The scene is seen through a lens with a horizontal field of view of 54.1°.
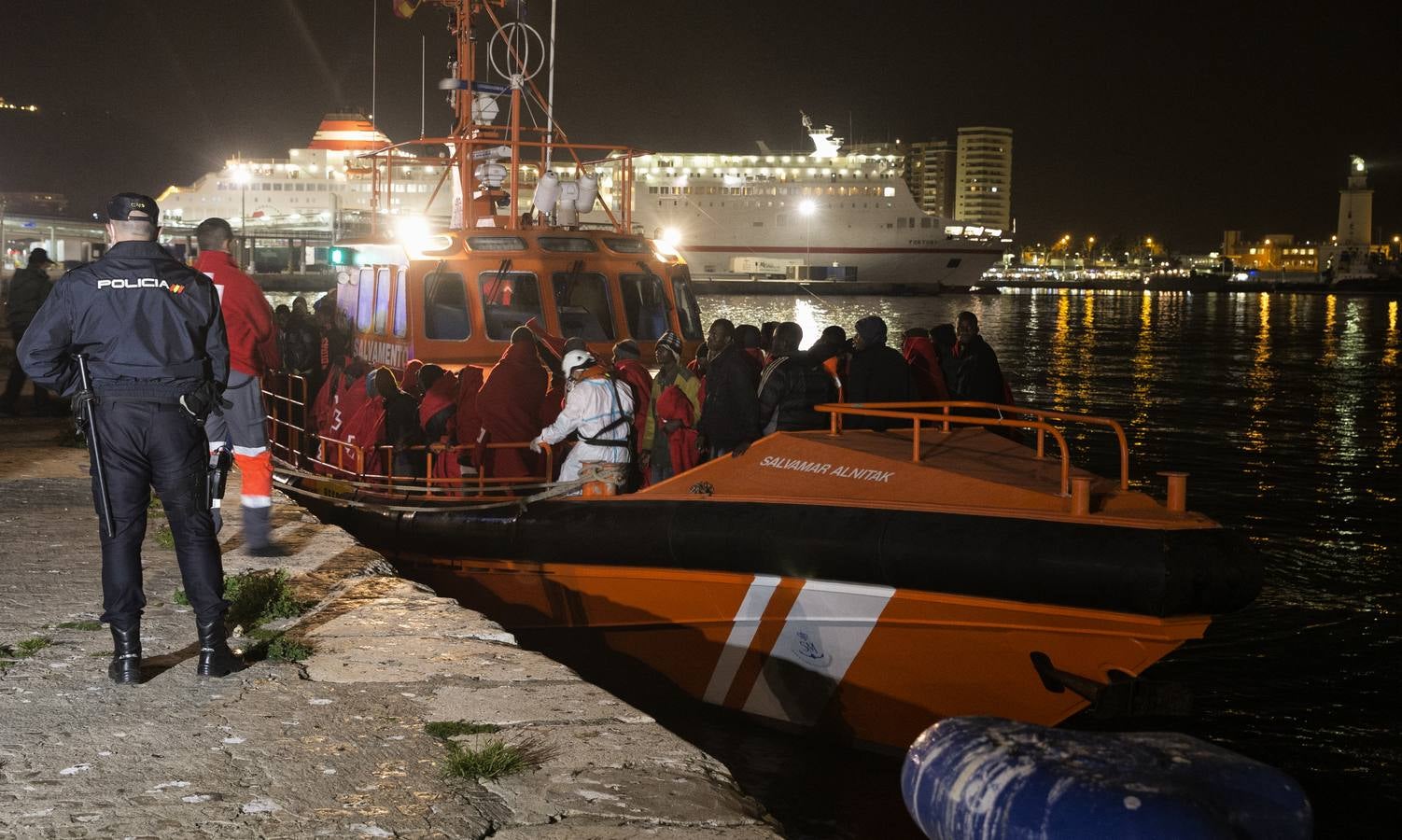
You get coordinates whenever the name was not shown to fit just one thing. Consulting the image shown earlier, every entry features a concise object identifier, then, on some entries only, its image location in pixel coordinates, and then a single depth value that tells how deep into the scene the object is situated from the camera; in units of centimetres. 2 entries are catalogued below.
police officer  455
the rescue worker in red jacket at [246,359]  646
